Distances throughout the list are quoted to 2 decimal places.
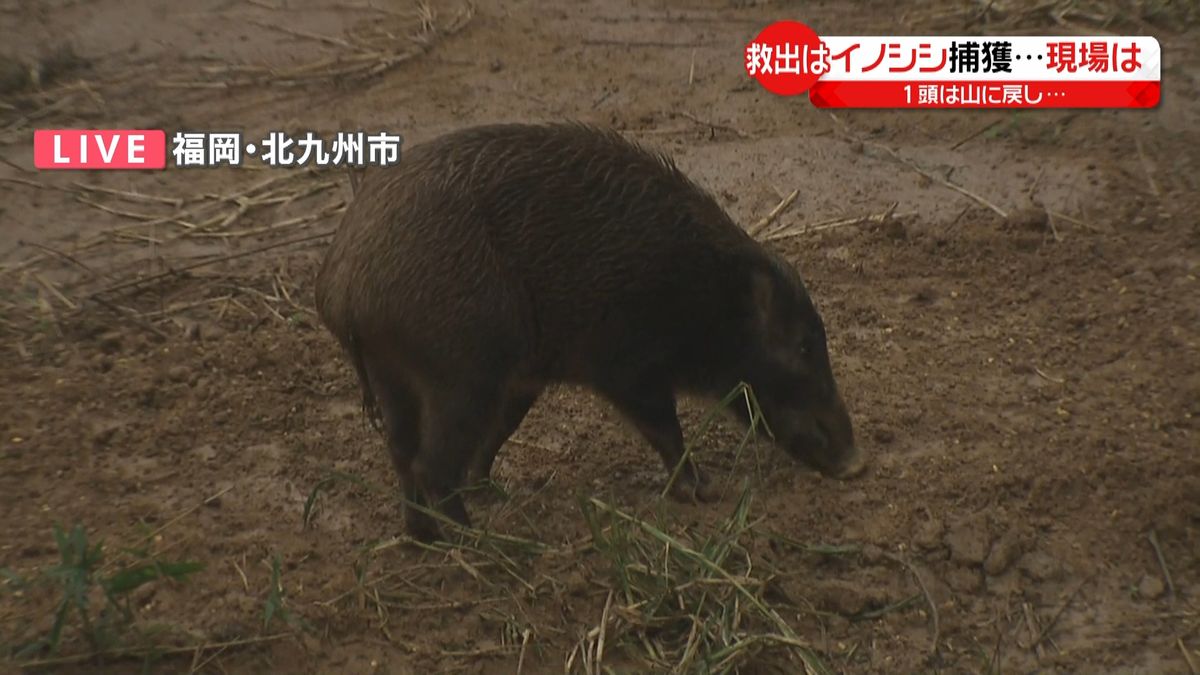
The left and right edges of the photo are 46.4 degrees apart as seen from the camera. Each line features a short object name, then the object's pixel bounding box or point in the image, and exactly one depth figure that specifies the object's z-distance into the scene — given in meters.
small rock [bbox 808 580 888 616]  3.98
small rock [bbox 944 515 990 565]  4.18
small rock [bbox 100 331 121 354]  5.30
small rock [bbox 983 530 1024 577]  4.14
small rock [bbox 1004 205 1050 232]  6.17
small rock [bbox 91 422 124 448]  4.69
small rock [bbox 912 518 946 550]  4.24
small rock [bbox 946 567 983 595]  4.09
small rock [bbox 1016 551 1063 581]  4.13
